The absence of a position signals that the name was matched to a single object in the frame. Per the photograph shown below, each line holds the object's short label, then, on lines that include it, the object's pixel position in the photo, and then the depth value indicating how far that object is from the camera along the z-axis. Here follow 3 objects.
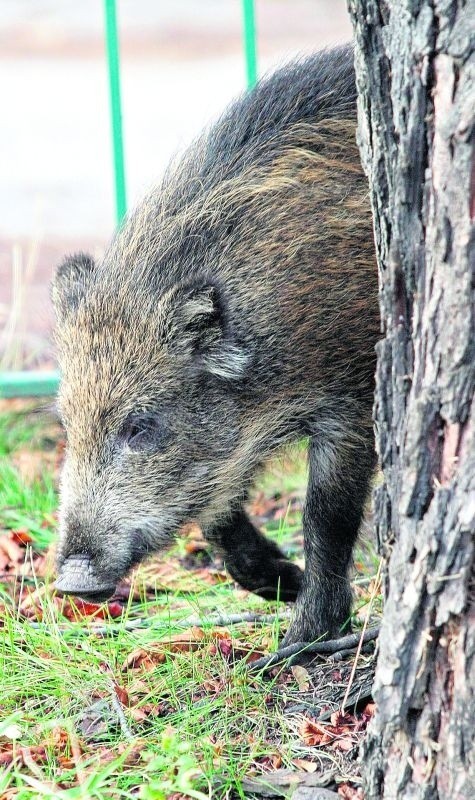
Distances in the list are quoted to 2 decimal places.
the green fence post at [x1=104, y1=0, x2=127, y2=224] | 13.12
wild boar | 8.60
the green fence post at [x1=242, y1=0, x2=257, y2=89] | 13.26
